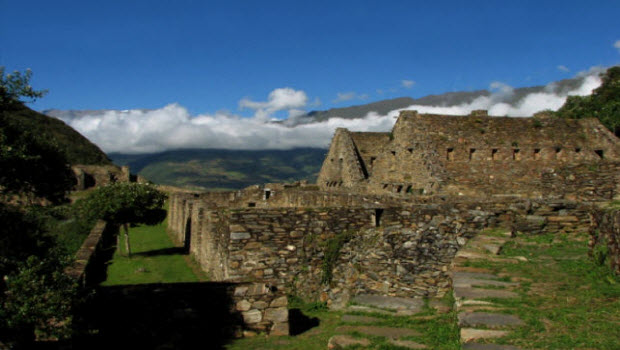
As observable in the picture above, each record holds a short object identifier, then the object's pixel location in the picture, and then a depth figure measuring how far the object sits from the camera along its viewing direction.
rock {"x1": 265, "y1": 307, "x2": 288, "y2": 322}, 8.09
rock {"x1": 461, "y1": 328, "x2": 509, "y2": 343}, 5.00
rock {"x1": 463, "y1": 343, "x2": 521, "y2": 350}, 4.65
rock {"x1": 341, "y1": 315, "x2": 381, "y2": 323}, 7.66
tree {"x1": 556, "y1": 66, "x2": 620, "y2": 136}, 33.62
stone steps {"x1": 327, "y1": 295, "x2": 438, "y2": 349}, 6.46
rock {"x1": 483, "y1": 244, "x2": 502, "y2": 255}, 8.54
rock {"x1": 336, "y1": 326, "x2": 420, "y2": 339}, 6.70
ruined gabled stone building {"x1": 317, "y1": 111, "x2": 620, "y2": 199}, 19.38
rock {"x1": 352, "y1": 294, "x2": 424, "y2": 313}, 8.34
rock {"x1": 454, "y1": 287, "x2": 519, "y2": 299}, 6.26
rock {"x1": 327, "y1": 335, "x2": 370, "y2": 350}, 6.42
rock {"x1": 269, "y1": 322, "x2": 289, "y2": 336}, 8.04
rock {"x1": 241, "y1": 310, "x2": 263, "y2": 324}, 8.05
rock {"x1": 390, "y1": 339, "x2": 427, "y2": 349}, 6.06
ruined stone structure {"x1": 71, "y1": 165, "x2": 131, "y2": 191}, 56.09
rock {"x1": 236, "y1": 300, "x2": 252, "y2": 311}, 8.07
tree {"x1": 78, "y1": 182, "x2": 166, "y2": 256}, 23.88
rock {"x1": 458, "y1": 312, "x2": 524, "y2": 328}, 5.29
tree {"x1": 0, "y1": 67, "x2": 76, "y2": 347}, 6.80
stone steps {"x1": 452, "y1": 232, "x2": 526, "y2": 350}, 5.03
